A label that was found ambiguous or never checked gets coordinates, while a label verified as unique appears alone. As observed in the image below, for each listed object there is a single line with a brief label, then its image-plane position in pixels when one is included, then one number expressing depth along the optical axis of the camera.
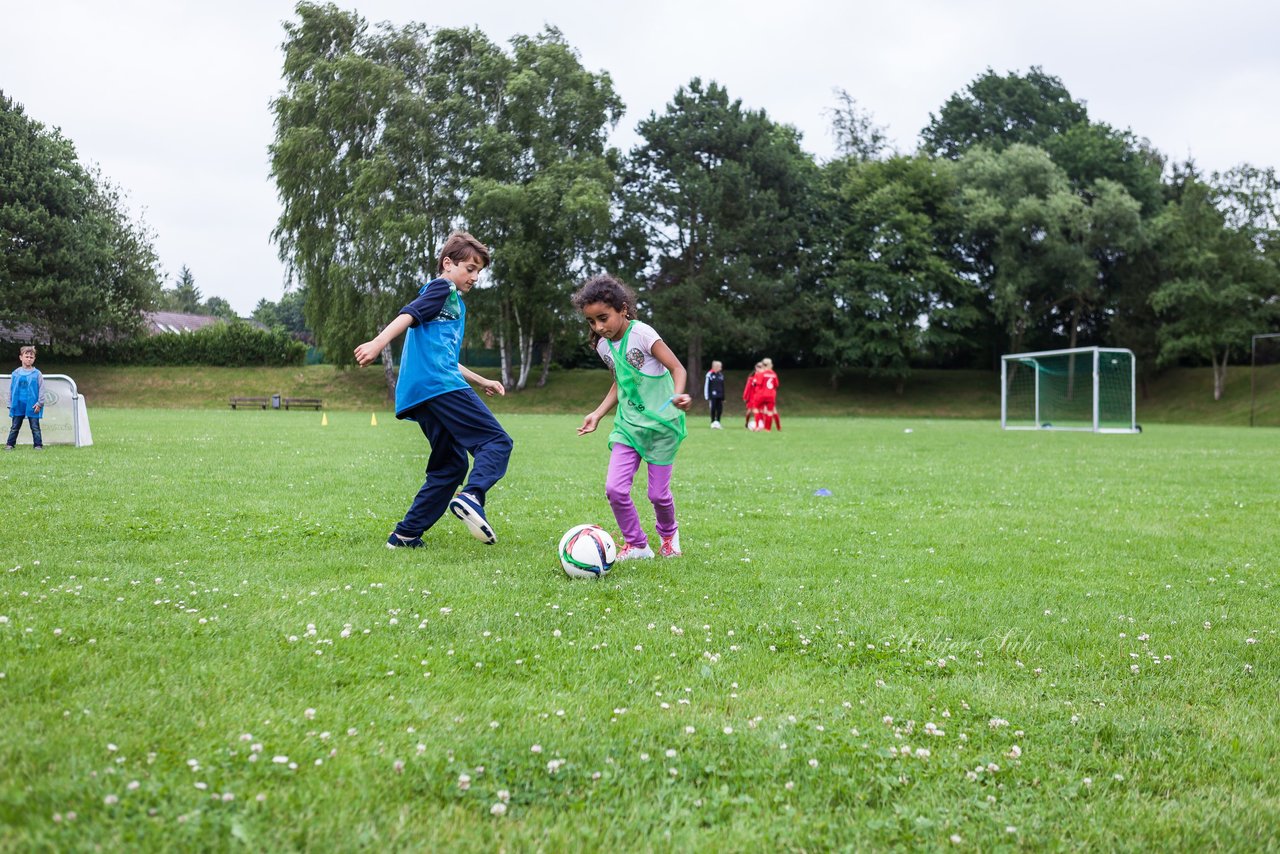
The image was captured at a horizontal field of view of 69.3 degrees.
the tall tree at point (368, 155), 43.88
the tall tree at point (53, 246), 46.03
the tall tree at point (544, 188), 44.50
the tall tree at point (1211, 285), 48.97
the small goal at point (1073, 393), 42.84
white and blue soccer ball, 5.91
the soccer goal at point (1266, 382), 43.69
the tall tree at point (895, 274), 53.03
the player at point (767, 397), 27.47
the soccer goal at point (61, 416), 16.30
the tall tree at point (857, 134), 61.94
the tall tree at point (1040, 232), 50.66
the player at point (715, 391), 29.02
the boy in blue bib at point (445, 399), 6.80
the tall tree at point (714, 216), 47.66
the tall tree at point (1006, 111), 68.25
